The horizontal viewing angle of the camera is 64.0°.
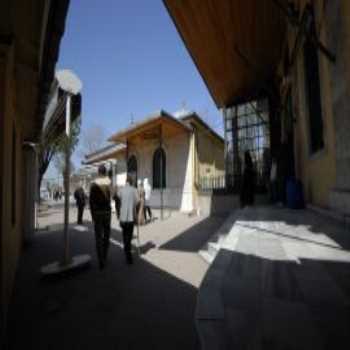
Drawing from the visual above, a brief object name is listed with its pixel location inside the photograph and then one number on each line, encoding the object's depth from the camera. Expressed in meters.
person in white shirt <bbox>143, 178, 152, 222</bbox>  10.90
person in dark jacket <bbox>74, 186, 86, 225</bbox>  10.51
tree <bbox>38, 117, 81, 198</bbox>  16.49
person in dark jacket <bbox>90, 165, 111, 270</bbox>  4.77
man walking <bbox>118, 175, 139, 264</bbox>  5.03
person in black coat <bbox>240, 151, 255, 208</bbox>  9.12
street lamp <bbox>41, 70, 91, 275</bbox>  4.41
